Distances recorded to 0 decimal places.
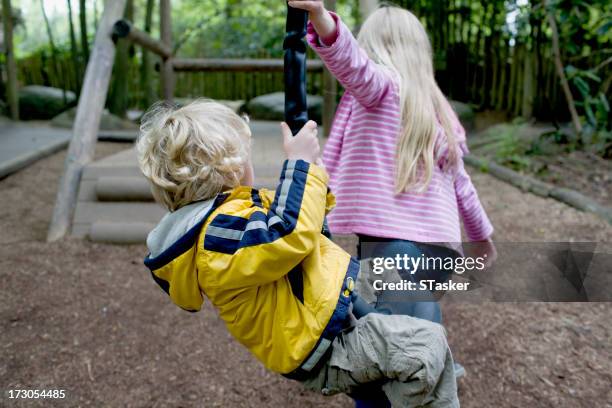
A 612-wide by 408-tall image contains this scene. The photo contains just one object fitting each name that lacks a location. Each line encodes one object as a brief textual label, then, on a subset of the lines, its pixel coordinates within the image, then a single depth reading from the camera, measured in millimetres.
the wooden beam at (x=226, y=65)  5801
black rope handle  1304
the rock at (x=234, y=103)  11261
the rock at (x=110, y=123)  7879
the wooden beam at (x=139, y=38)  4293
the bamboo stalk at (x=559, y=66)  5270
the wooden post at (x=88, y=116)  3885
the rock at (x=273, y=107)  9958
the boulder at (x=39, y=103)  11023
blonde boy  1245
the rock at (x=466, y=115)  7879
